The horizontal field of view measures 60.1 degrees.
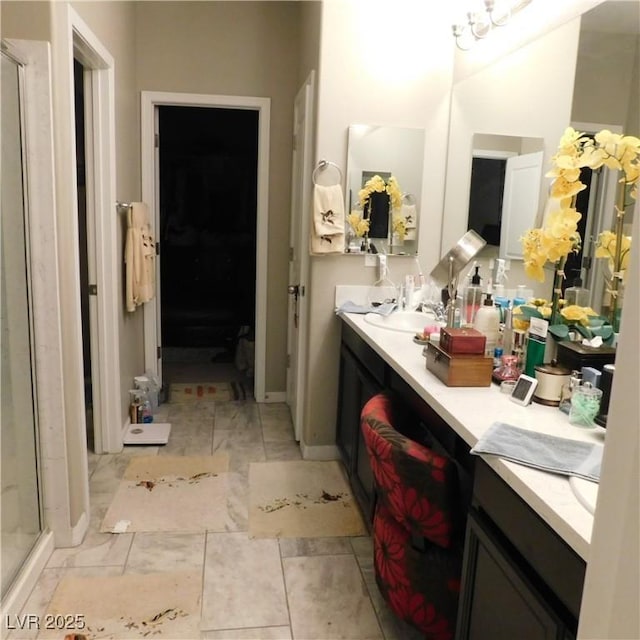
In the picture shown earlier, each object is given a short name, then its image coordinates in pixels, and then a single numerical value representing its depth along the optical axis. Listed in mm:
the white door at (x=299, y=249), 3041
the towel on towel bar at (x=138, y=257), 3205
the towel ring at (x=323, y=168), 2850
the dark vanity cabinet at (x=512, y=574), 984
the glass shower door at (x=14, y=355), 1846
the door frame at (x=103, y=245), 2736
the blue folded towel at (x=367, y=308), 2773
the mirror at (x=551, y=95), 1634
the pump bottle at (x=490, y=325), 1924
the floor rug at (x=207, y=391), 4039
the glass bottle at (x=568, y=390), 1464
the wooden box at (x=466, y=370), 1668
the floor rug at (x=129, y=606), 1803
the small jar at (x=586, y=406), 1386
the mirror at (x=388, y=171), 2857
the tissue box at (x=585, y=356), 1506
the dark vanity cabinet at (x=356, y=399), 2318
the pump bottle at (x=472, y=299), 2180
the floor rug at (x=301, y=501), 2422
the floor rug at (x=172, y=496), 2430
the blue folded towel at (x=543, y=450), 1122
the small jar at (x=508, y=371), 1716
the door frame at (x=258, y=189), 3604
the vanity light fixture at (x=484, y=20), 2297
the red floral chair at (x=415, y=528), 1429
